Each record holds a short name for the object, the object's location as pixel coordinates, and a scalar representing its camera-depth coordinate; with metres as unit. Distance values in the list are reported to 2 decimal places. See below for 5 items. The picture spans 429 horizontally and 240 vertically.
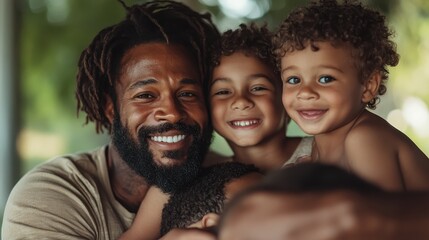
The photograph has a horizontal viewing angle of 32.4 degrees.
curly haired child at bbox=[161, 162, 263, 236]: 2.05
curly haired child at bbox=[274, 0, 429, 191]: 2.21
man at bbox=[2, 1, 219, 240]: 2.56
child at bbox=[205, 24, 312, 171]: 2.69
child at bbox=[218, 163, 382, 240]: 1.07
